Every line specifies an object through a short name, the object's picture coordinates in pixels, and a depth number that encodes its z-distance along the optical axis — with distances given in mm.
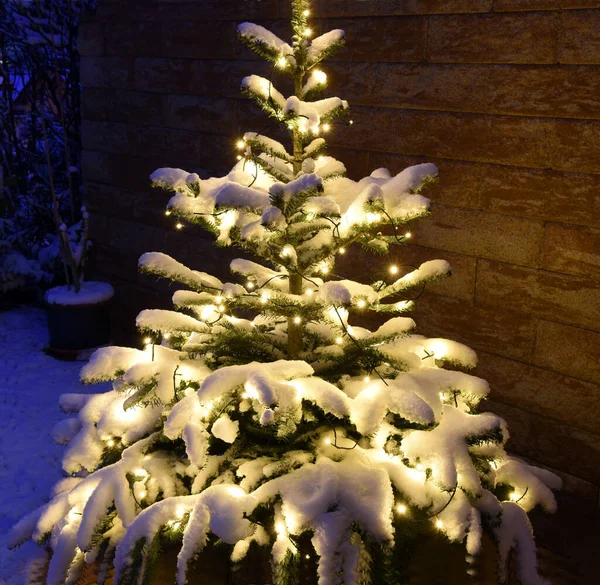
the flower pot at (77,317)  5844
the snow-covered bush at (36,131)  6551
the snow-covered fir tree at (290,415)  2232
